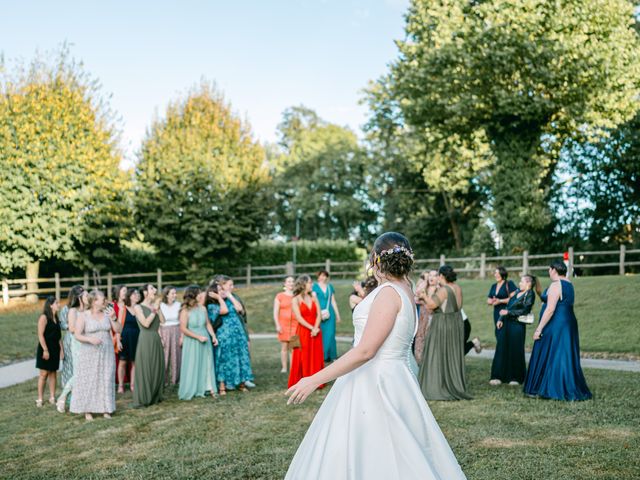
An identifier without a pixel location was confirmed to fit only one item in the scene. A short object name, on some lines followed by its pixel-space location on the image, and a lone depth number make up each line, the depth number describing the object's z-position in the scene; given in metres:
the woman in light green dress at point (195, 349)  10.54
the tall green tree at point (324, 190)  57.75
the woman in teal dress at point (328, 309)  14.23
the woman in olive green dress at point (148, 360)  9.86
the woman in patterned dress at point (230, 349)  10.93
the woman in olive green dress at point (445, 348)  9.56
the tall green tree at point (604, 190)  30.25
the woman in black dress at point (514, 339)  10.77
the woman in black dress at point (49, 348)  10.26
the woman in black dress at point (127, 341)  11.72
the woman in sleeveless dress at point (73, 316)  9.31
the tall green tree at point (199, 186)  29.53
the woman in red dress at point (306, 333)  10.73
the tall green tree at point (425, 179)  35.34
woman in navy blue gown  9.10
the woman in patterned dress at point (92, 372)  9.01
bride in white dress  3.55
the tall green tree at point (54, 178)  26.34
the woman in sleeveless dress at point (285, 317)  12.78
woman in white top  11.59
